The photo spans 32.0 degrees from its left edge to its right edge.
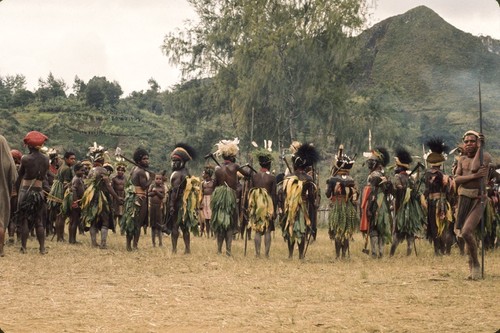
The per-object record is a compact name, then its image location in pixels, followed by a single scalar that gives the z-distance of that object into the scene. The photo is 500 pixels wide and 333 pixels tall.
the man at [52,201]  16.00
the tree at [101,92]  56.28
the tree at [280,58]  30.38
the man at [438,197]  13.55
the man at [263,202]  13.19
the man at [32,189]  12.56
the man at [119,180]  16.48
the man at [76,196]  15.22
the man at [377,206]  13.38
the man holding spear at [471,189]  10.03
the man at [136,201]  14.29
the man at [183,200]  13.54
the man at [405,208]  13.75
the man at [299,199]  12.84
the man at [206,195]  19.02
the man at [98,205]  14.61
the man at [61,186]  16.08
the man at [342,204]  12.97
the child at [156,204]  15.34
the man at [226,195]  13.45
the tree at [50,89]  58.72
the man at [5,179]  9.60
